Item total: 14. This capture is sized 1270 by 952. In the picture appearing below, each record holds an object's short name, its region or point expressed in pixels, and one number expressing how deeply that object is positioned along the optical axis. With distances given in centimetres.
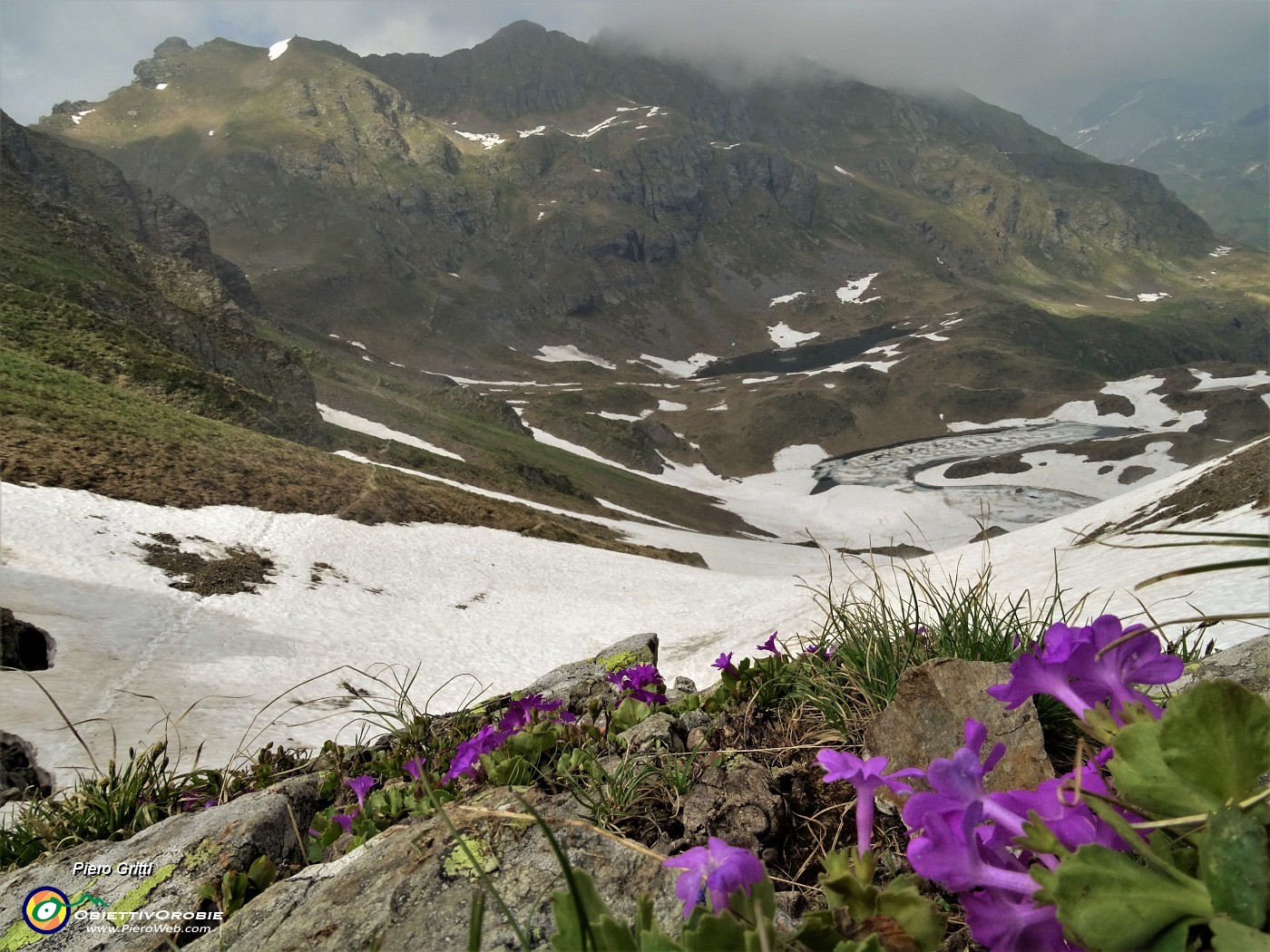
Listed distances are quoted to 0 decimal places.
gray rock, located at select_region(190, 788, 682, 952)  216
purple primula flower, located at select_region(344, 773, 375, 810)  331
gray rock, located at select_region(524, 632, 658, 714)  514
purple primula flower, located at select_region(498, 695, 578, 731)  346
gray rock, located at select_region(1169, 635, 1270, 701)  259
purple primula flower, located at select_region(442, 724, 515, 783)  300
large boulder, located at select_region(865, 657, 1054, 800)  227
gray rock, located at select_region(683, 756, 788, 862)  235
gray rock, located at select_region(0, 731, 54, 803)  646
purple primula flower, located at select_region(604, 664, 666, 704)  385
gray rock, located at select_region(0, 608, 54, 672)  1064
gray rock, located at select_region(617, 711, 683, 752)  312
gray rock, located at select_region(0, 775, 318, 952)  303
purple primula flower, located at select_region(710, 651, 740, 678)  354
